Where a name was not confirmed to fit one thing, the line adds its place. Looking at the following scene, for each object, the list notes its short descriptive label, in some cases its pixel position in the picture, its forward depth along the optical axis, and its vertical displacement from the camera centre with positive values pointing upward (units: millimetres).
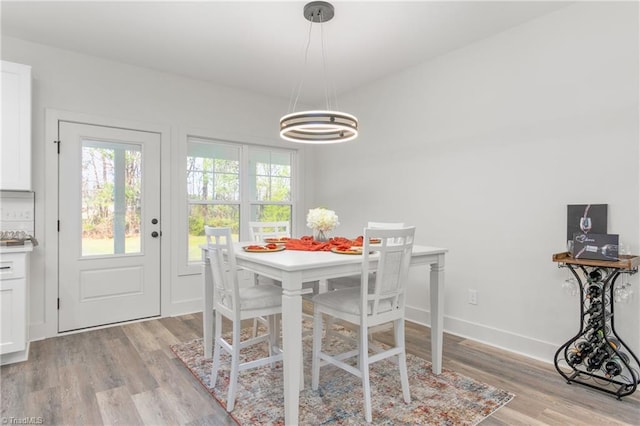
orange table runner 2445 -232
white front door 3316 -142
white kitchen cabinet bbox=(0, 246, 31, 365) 2580 -710
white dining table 1812 -360
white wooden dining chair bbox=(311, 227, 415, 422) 1964 -559
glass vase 2764 -189
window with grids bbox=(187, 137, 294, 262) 4098 +320
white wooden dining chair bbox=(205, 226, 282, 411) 2061 -566
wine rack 2193 -833
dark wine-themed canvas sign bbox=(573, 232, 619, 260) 2172 -207
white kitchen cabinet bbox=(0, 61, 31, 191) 2783 +665
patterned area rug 1946 -1133
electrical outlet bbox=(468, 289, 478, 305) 3147 -755
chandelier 2490 +664
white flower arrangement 2693 -54
